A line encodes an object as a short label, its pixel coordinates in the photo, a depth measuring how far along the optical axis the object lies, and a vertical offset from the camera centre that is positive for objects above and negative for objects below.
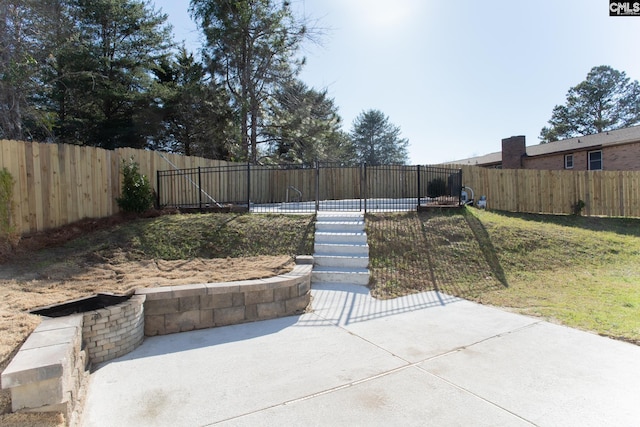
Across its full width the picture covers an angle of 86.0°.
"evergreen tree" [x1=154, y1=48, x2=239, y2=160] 15.66 +4.58
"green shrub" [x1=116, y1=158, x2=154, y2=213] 7.80 +0.35
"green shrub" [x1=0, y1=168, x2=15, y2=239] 5.56 +0.15
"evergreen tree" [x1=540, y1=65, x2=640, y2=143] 29.03 +8.10
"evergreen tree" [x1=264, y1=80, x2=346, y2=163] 16.09 +3.74
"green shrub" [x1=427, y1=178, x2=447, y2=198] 11.83 +0.49
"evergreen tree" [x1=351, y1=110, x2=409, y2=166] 35.78 +6.69
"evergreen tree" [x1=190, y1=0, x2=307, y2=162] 14.87 +7.16
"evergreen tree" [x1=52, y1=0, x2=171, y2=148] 15.09 +6.12
